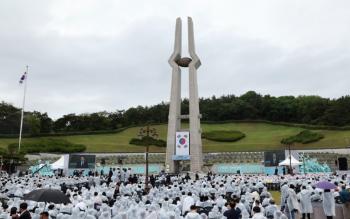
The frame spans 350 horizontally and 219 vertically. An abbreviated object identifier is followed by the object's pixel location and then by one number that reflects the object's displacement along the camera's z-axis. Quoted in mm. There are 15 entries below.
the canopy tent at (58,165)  39612
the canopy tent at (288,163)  35312
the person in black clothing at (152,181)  26812
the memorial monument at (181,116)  42094
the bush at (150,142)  67188
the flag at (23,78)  40728
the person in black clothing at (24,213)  8180
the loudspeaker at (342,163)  35938
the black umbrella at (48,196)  9403
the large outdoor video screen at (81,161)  41000
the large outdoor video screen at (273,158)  39812
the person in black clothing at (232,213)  9969
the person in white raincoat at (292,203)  13609
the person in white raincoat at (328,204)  13398
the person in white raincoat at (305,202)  14781
